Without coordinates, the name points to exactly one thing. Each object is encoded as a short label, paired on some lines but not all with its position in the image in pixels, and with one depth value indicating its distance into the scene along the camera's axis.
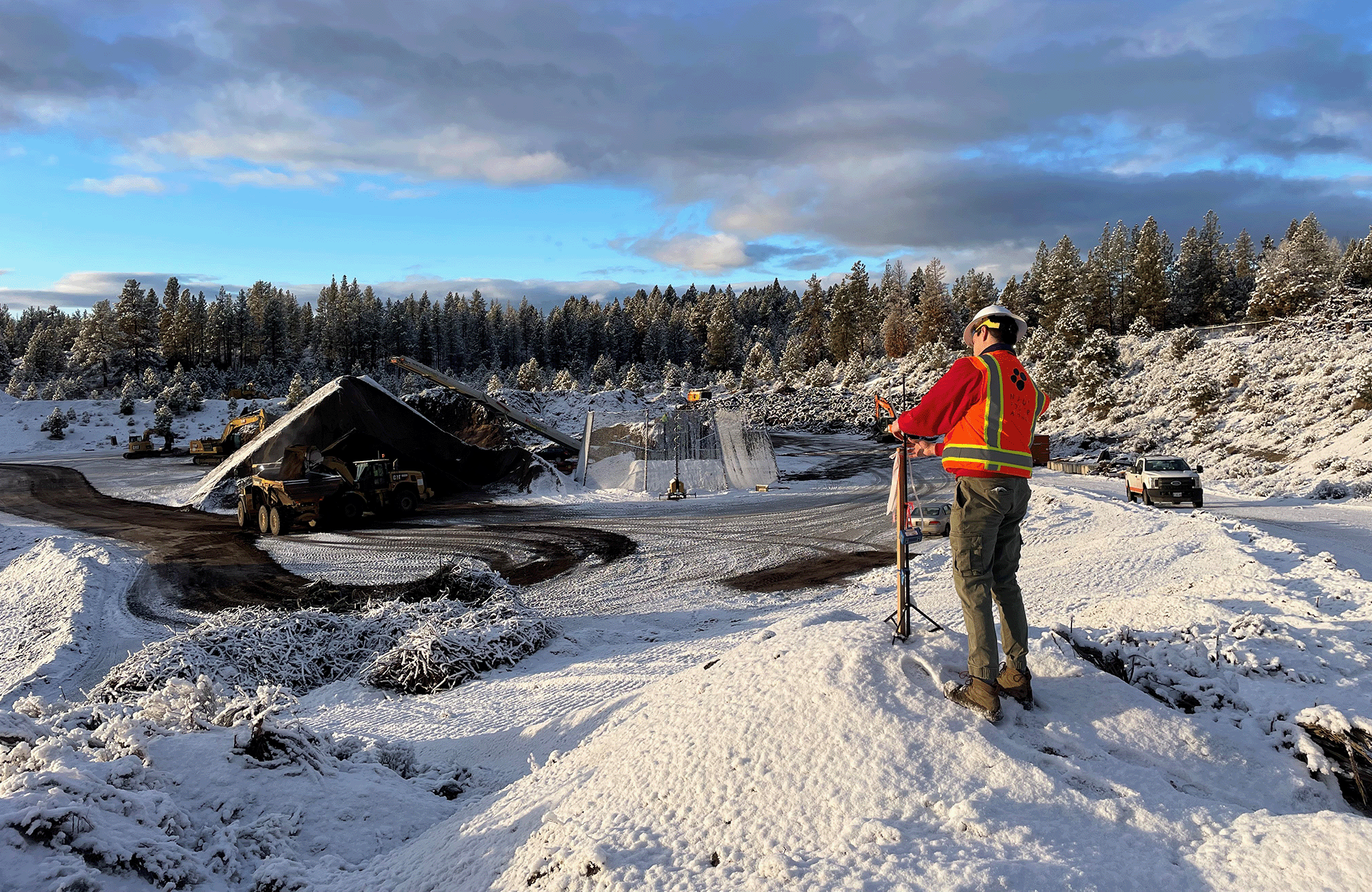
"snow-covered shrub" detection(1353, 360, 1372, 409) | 26.38
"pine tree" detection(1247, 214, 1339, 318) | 49.06
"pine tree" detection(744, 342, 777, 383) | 81.69
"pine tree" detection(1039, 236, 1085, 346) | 58.06
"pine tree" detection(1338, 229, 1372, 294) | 55.59
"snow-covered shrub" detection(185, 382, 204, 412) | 55.88
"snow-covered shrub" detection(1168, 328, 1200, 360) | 44.12
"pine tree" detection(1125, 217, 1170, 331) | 57.59
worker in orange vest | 3.64
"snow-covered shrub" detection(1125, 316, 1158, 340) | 52.34
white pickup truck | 17.95
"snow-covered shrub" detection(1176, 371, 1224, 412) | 35.06
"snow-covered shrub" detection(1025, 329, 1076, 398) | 46.62
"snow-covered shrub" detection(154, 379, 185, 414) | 54.41
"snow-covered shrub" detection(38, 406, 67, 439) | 50.00
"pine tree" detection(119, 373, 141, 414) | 55.53
